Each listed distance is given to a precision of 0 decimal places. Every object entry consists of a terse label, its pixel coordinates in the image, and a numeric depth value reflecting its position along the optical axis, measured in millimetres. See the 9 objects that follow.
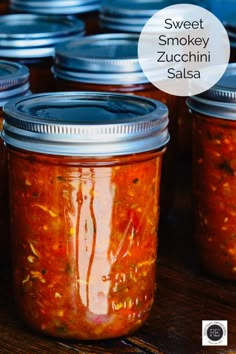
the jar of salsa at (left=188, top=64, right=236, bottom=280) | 559
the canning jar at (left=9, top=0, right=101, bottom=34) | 839
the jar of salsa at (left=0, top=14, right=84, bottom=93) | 701
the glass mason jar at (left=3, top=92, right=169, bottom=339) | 492
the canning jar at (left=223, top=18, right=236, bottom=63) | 696
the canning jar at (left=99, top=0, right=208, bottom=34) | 769
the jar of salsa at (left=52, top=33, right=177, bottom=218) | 620
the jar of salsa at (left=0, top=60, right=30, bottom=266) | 586
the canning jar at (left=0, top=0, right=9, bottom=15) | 931
